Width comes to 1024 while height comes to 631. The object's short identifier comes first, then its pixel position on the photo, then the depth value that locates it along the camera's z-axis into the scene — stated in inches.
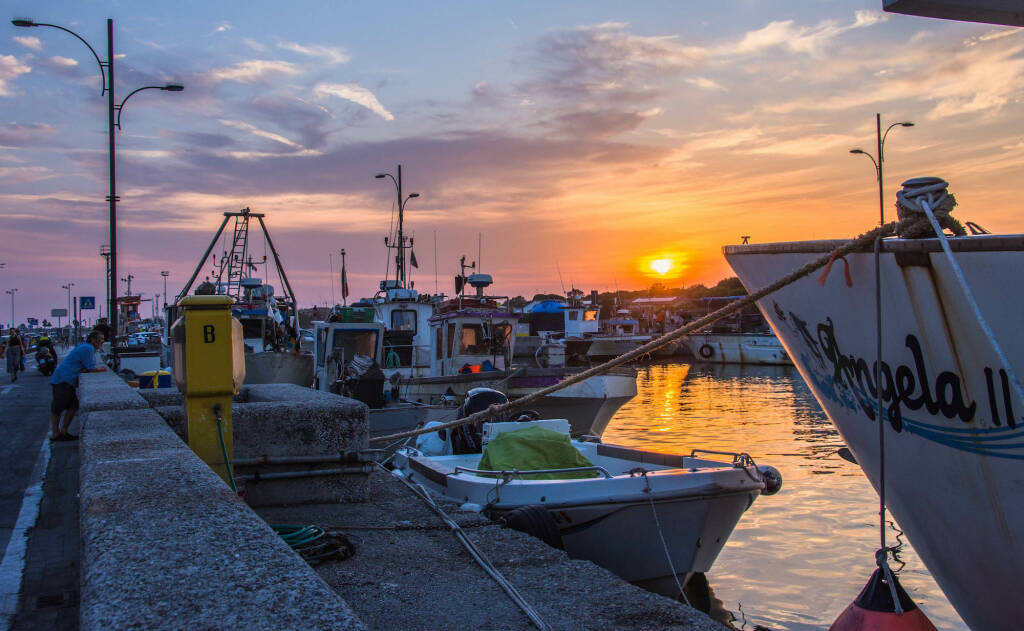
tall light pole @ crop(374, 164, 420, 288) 1463.7
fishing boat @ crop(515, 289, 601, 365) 2160.4
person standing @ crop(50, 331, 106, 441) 457.1
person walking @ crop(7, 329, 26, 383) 1221.7
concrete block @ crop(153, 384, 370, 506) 237.1
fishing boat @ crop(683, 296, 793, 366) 1963.6
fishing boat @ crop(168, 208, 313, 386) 750.5
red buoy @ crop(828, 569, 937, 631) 180.5
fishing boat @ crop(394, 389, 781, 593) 293.9
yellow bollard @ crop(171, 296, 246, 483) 200.1
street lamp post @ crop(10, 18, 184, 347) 750.5
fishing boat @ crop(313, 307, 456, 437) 555.8
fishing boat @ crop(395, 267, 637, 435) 621.6
